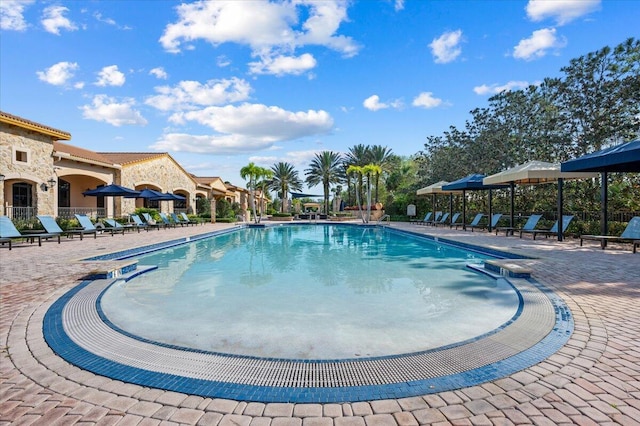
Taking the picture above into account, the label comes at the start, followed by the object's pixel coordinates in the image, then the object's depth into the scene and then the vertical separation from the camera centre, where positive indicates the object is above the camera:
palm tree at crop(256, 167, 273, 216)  27.05 +2.82
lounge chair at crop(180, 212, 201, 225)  22.49 -0.81
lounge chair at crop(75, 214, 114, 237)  13.83 -0.58
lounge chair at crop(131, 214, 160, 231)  17.48 -0.76
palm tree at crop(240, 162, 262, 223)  26.59 +2.81
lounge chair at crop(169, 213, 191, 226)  21.02 -0.71
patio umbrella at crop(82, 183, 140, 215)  15.93 +0.86
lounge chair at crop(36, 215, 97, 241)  11.98 -0.58
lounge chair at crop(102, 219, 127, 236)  15.45 -0.76
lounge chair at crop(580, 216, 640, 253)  9.12 -0.81
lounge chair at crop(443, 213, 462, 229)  19.77 -0.80
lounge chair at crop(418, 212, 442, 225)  21.27 -0.78
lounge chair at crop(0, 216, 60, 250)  10.36 -0.71
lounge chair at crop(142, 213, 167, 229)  18.55 -0.71
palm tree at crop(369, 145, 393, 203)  36.78 +5.65
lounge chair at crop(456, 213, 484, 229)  16.86 -0.65
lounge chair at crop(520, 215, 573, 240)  12.08 -0.88
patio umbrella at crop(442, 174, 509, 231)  15.44 +1.00
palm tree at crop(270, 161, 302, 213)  43.44 +3.89
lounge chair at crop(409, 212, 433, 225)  22.42 -0.74
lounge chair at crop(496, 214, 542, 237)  13.00 -0.71
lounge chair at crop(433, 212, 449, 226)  20.91 -0.88
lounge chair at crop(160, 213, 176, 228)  20.00 -0.75
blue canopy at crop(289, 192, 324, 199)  34.22 +1.29
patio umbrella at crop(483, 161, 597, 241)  11.14 +1.05
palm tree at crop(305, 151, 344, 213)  40.16 +4.52
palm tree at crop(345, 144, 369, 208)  37.75 +5.80
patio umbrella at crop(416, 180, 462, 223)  19.05 +0.99
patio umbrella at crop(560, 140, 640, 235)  8.08 +1.10
